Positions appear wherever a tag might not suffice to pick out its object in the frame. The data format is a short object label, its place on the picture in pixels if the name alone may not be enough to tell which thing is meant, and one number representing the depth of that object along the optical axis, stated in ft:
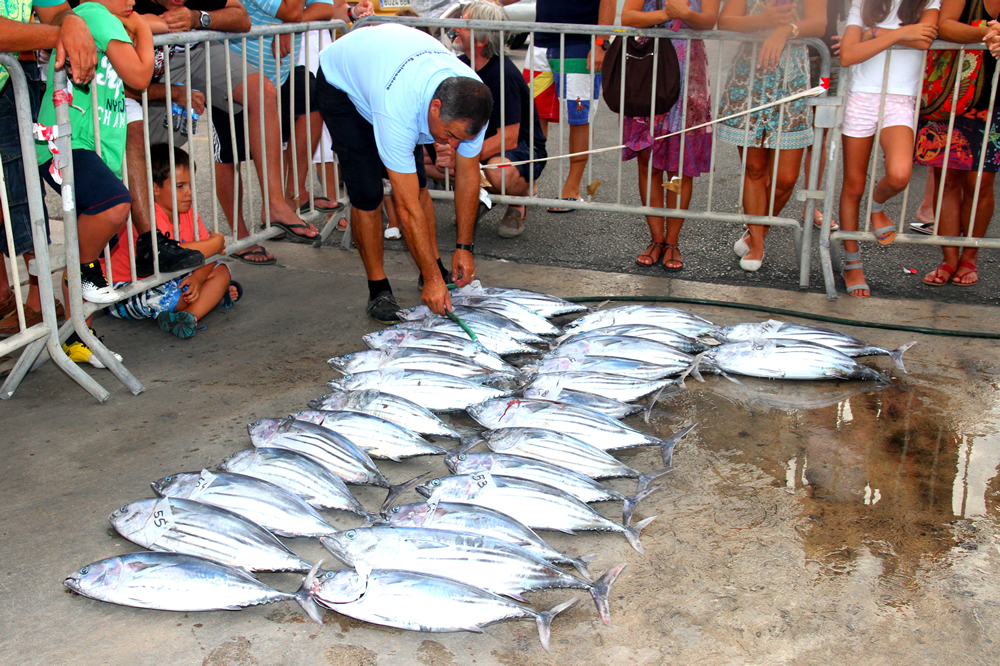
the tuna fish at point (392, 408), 11.94
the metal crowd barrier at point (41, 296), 11.82
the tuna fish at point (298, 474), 10.22
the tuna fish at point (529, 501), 9.78
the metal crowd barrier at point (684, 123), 17.17
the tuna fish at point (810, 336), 13.97
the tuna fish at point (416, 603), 8.29
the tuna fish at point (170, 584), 8.50
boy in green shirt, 12.87
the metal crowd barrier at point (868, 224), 16.51
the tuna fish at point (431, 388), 12.62
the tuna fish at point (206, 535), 9.09
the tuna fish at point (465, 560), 8.73
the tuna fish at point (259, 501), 9.62
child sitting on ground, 15.02
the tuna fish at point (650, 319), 14.87
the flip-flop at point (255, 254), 18.49
